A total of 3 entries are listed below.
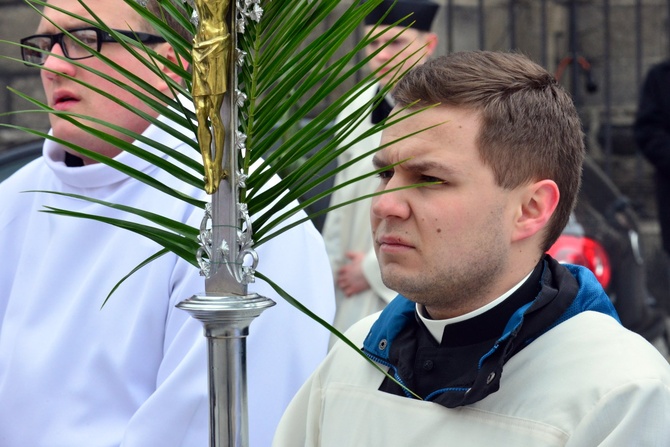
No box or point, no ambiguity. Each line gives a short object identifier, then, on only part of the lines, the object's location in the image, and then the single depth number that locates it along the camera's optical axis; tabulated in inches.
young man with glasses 212.1
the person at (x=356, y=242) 390.0
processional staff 128.8
